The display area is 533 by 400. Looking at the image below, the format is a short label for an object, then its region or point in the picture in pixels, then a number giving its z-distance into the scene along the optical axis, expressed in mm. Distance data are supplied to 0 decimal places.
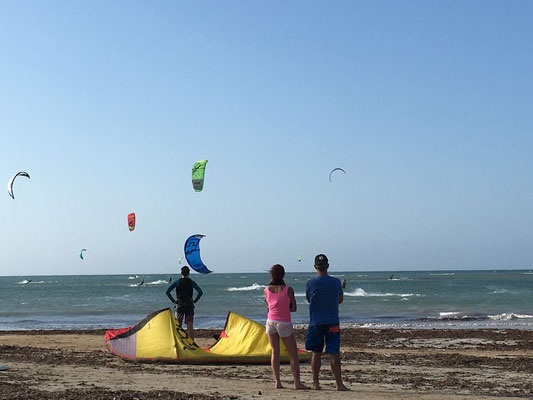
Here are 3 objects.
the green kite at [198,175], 17719
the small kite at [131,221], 26106
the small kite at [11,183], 18345
